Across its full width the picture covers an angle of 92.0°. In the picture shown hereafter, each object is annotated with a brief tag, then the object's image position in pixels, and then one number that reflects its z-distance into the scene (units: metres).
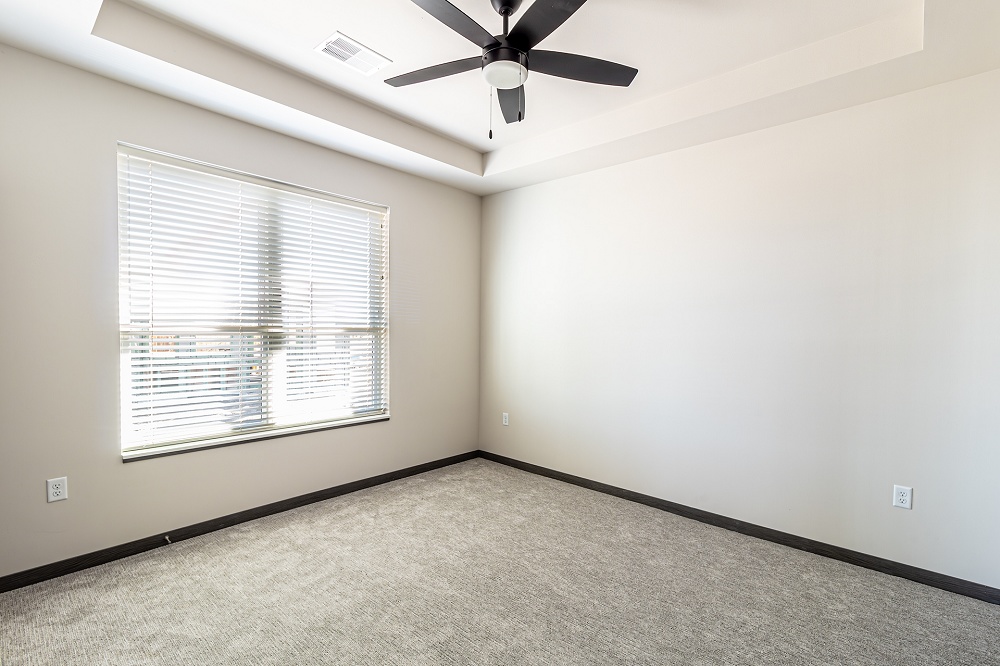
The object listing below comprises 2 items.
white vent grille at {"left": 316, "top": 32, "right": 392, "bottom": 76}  2.49
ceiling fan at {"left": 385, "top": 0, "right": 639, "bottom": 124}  1.82
